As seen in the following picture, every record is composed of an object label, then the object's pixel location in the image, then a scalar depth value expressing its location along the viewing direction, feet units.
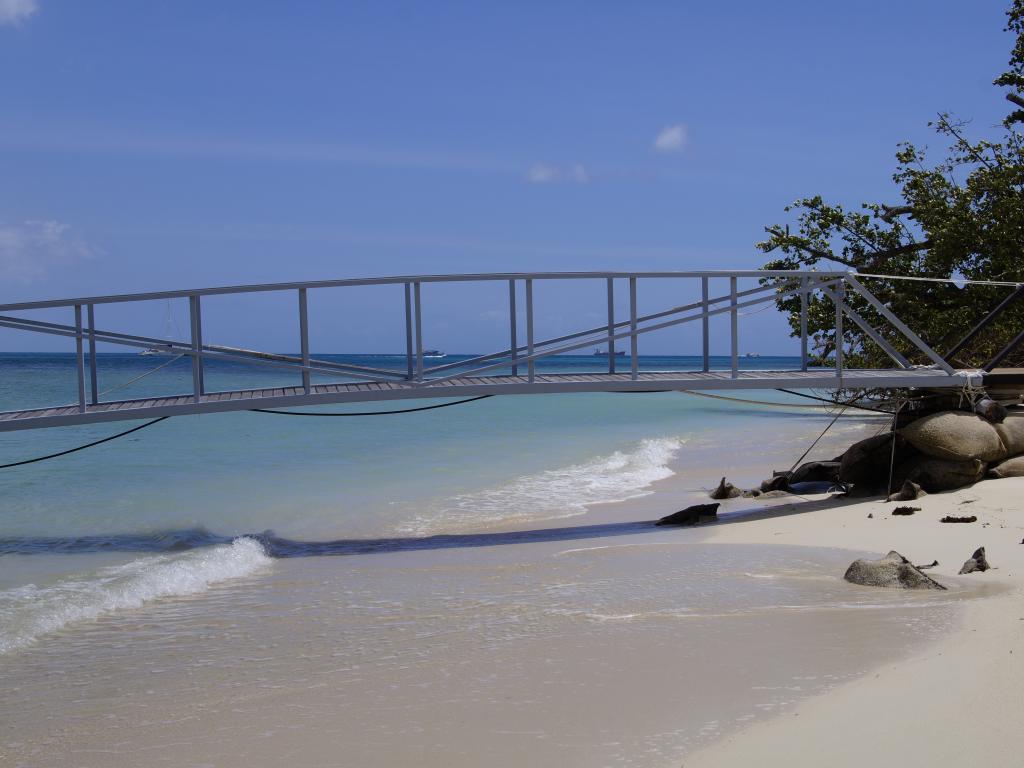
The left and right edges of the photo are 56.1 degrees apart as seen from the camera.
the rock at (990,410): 35.06
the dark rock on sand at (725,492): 38.75
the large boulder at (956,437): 33.53
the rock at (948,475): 33.71
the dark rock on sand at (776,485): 39.42
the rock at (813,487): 38.29
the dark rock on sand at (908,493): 32.58
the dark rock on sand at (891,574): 21.33
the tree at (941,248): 51.16
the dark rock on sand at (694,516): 33.22
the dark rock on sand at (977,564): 22.25
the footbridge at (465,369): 31.53
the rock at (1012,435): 34.76
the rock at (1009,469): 34.06
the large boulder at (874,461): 36.24
